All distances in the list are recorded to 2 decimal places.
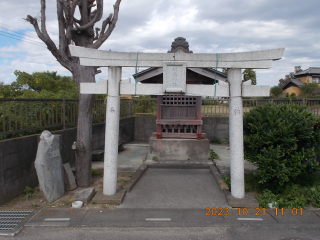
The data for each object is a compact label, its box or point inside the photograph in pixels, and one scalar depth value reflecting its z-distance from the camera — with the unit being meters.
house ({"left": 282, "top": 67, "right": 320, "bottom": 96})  38.50
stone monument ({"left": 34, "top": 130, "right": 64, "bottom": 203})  5.07
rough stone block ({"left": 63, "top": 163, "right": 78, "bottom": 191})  5.82
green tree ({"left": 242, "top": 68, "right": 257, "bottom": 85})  31.33
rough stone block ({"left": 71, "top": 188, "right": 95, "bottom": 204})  5.08
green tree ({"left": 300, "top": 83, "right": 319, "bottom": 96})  31.50
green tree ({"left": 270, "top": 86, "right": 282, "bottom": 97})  33.91
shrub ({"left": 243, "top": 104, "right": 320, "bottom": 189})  5.20
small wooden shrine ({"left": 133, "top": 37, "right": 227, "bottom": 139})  8.87
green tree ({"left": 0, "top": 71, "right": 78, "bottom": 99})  8.40
